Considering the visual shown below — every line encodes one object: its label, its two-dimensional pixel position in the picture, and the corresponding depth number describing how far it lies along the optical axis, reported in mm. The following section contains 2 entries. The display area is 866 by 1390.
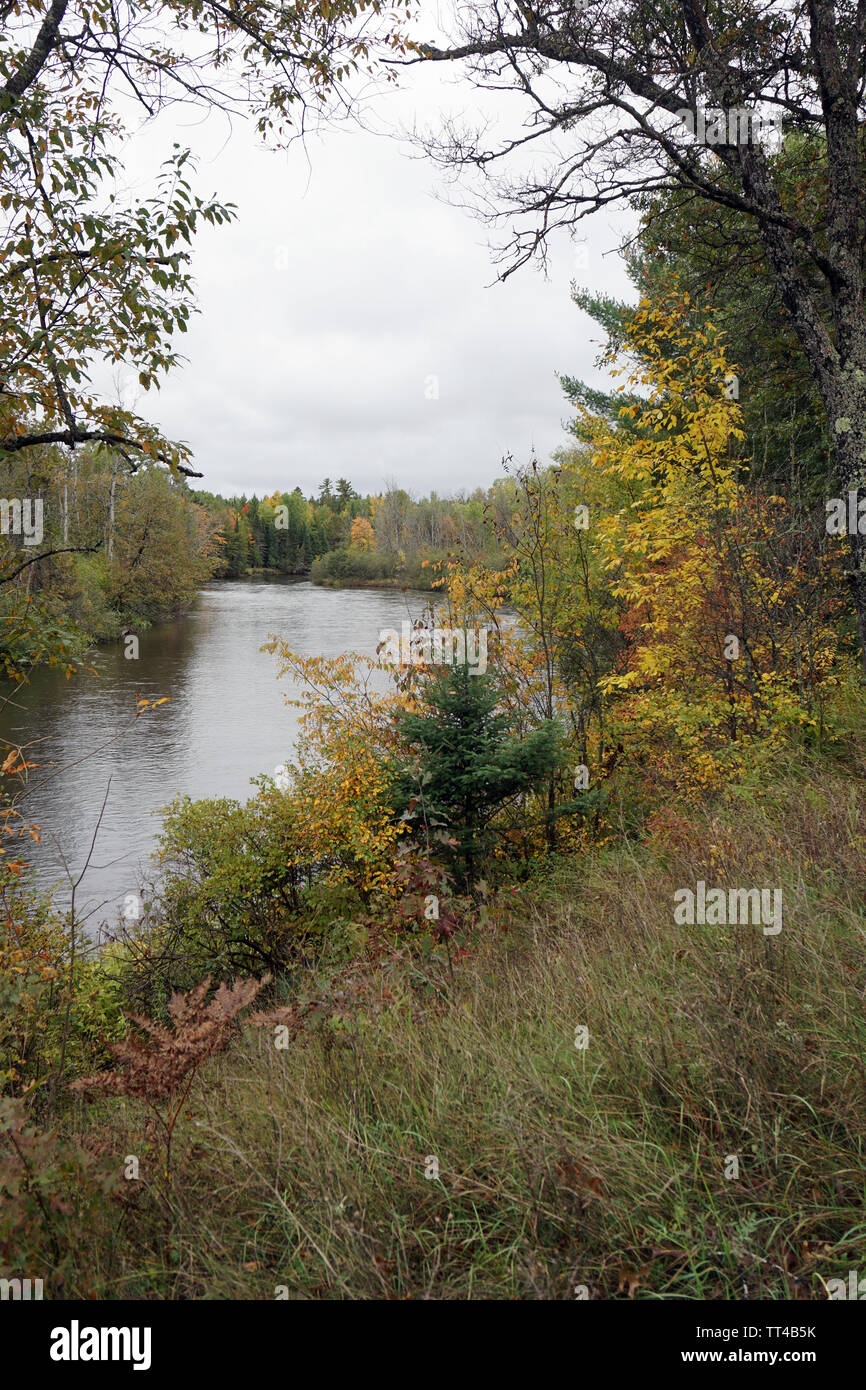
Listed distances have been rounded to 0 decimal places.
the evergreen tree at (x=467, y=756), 8484
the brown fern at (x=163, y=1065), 3219
